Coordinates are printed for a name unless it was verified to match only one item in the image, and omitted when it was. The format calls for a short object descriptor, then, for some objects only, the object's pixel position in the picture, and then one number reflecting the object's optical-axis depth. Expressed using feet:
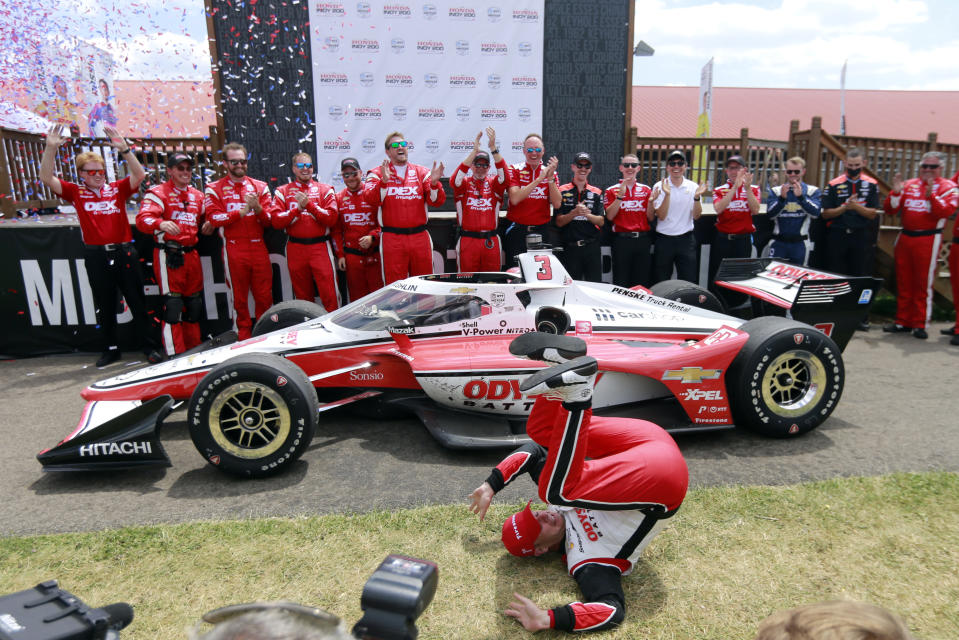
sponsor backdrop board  28.14
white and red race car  12.82
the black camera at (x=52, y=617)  3.93
